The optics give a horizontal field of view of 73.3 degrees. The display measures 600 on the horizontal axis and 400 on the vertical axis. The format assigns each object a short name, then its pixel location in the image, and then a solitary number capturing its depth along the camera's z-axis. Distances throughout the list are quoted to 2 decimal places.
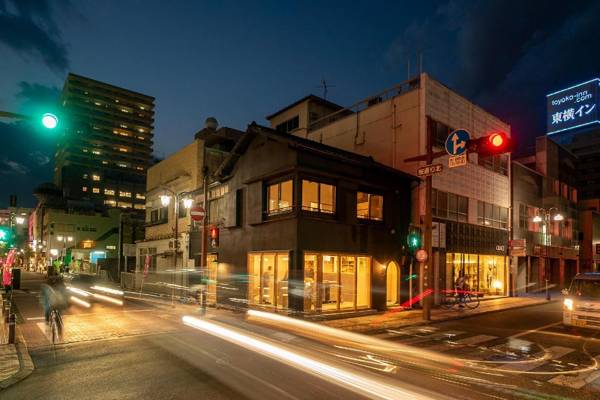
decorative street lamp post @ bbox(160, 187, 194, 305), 25.45
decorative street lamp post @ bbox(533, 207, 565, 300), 33.90
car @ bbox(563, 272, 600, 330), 14.27
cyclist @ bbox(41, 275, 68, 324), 12.38
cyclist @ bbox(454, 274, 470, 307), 21.72
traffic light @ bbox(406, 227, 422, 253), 18.48
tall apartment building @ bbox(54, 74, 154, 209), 131.62
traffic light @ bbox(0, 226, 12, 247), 20.96
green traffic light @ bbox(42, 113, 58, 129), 9.79
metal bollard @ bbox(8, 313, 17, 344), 11.56
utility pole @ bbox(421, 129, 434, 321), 17.17
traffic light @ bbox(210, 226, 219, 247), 20.28
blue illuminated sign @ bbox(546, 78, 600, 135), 35.81
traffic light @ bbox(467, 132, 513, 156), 14.45
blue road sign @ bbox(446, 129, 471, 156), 15.76
